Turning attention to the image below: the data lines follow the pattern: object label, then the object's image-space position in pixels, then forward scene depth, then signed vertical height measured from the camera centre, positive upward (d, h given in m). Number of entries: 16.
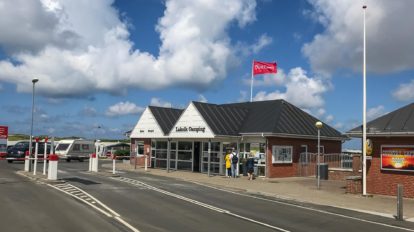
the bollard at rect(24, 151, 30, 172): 29.34 -1.04
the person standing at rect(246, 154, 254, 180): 29.38 -0.79
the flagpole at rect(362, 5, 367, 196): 21.82 +0.13
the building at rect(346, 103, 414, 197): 21.36 +0.21
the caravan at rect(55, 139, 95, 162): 49.16 -0.05
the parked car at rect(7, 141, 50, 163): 42.78 -0.33
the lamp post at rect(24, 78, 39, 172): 29.39 -1.04
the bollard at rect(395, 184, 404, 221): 15.30 -1.55
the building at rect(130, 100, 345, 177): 31.55 +1.13
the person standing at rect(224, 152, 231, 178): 31.03 -0.53
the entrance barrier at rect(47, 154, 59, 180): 23.53 -0.94
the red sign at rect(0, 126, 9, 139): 48.19 +1.45
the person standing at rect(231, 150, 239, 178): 30.50 -0.61
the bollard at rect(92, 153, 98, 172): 31.44 -0.88
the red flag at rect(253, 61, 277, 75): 41.56 +7.22
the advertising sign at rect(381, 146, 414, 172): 21.38 -0.05
